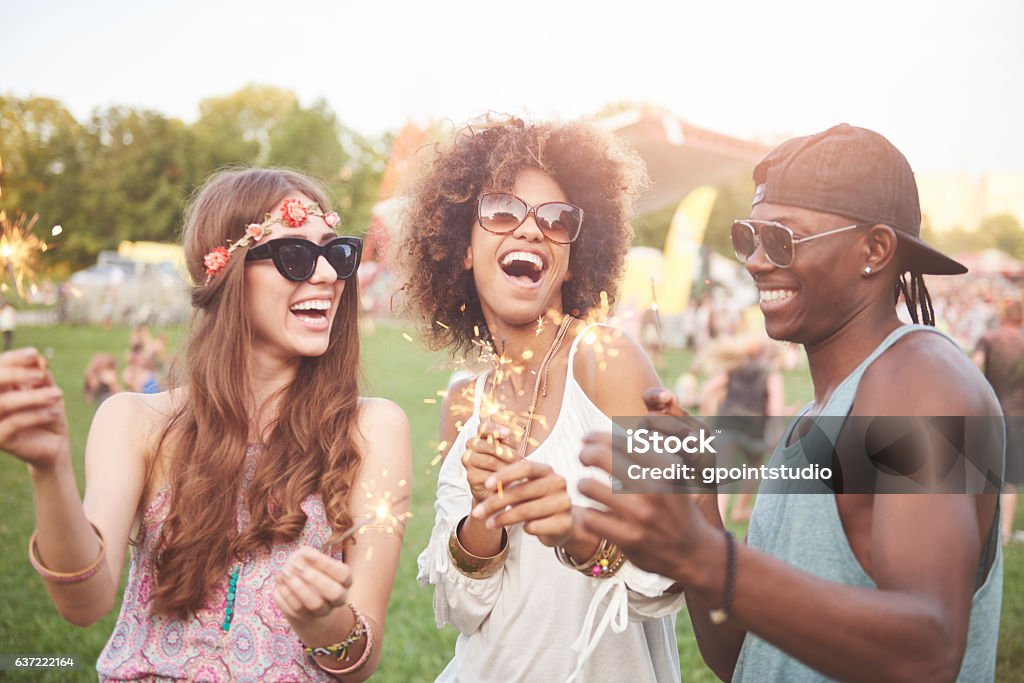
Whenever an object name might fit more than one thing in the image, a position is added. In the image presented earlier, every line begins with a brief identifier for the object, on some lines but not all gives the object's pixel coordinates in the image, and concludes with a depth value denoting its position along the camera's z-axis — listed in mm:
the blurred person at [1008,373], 8492
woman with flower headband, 2170
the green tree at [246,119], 52781
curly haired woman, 2436
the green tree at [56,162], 24328
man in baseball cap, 1303
